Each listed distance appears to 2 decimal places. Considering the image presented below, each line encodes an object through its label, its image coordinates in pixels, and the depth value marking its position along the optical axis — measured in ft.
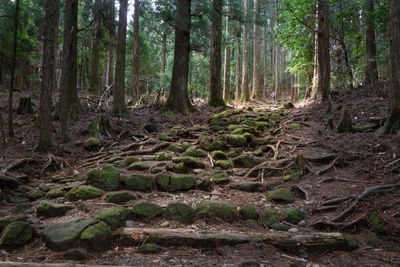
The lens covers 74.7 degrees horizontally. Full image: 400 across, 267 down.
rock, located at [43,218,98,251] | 10.21
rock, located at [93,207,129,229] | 11.71
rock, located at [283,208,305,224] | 12.88
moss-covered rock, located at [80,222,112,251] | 10.33
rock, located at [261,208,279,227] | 12.78
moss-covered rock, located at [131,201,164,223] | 12.72
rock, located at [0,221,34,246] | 10.50
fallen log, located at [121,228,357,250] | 10.80
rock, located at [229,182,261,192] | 16.08
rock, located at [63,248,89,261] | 9.75
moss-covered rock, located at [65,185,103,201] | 15.05
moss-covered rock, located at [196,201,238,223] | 13.01
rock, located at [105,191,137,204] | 14.51
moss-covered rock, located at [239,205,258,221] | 13.15
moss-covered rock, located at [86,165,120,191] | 16.17
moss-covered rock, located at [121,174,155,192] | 16.03
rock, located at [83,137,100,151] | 24.17
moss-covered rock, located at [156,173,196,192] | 16.01
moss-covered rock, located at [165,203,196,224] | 12.77
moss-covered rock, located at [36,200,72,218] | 13.17
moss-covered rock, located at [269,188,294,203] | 14.70
